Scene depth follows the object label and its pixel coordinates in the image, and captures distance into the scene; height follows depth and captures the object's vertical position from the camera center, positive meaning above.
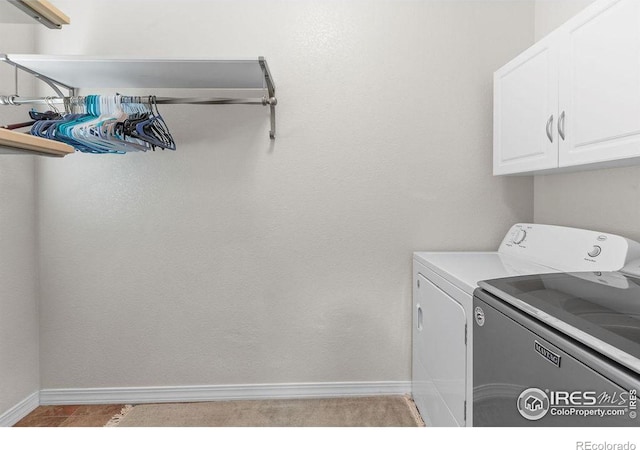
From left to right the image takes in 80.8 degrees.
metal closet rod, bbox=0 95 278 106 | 1.77 +0.61
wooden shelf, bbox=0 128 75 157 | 1.09 +0.24
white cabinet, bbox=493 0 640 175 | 1.23 +0.48
